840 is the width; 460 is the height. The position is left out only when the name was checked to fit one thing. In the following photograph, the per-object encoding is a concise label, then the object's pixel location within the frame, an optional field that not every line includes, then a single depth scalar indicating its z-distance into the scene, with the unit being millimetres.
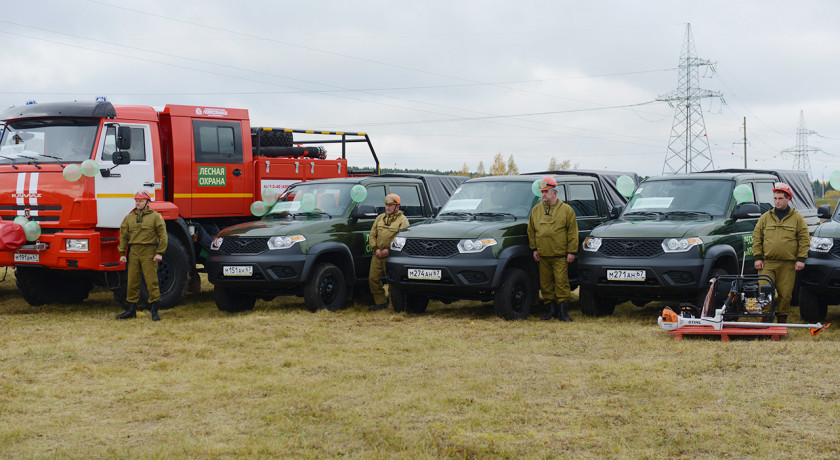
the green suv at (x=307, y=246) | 10930
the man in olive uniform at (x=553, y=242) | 10273
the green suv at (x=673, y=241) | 9625
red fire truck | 10945
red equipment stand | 8586
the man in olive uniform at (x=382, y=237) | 11406
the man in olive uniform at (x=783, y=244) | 9391
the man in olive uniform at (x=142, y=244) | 10828
